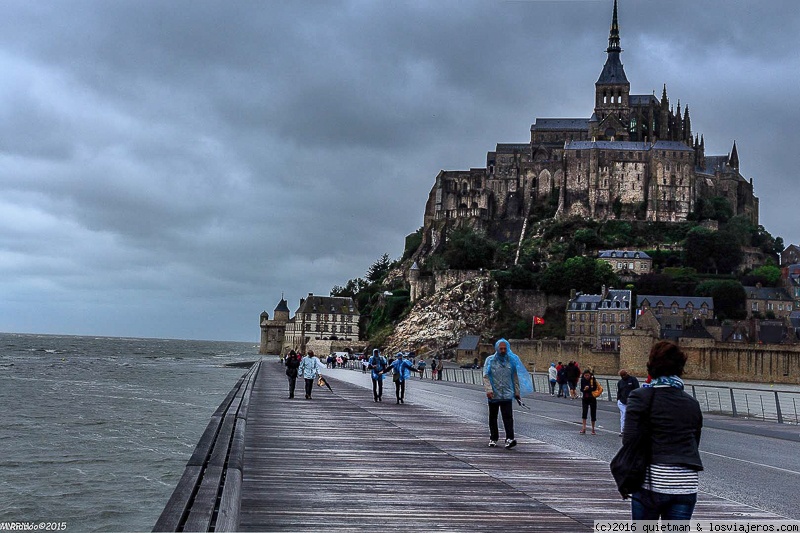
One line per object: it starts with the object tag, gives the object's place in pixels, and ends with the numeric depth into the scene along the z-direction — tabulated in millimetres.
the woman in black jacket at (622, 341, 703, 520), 5961
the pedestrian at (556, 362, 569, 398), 34719
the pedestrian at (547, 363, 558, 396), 37031
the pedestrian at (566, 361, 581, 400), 33469
